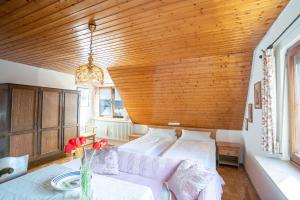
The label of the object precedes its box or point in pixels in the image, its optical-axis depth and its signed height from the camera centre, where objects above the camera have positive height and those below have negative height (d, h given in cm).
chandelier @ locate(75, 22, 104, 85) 166 +28
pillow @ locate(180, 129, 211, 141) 375 -78
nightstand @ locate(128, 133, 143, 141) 440 -94
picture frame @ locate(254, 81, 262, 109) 241 +10
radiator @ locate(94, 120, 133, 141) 488 -86
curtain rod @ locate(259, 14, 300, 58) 145 +74
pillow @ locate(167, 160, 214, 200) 157 -79
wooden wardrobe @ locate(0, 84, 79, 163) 289 -39
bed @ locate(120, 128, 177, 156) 303 -87
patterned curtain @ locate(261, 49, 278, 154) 193 -3
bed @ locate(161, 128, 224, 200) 166 -87
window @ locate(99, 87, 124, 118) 536 -8
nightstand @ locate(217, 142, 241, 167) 340 -105
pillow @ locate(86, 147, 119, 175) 214 -81
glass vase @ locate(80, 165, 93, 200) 107 -54
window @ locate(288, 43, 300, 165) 180 +2
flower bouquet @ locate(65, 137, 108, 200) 107 -47
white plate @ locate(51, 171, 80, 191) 123 -65
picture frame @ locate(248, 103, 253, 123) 288 -17
